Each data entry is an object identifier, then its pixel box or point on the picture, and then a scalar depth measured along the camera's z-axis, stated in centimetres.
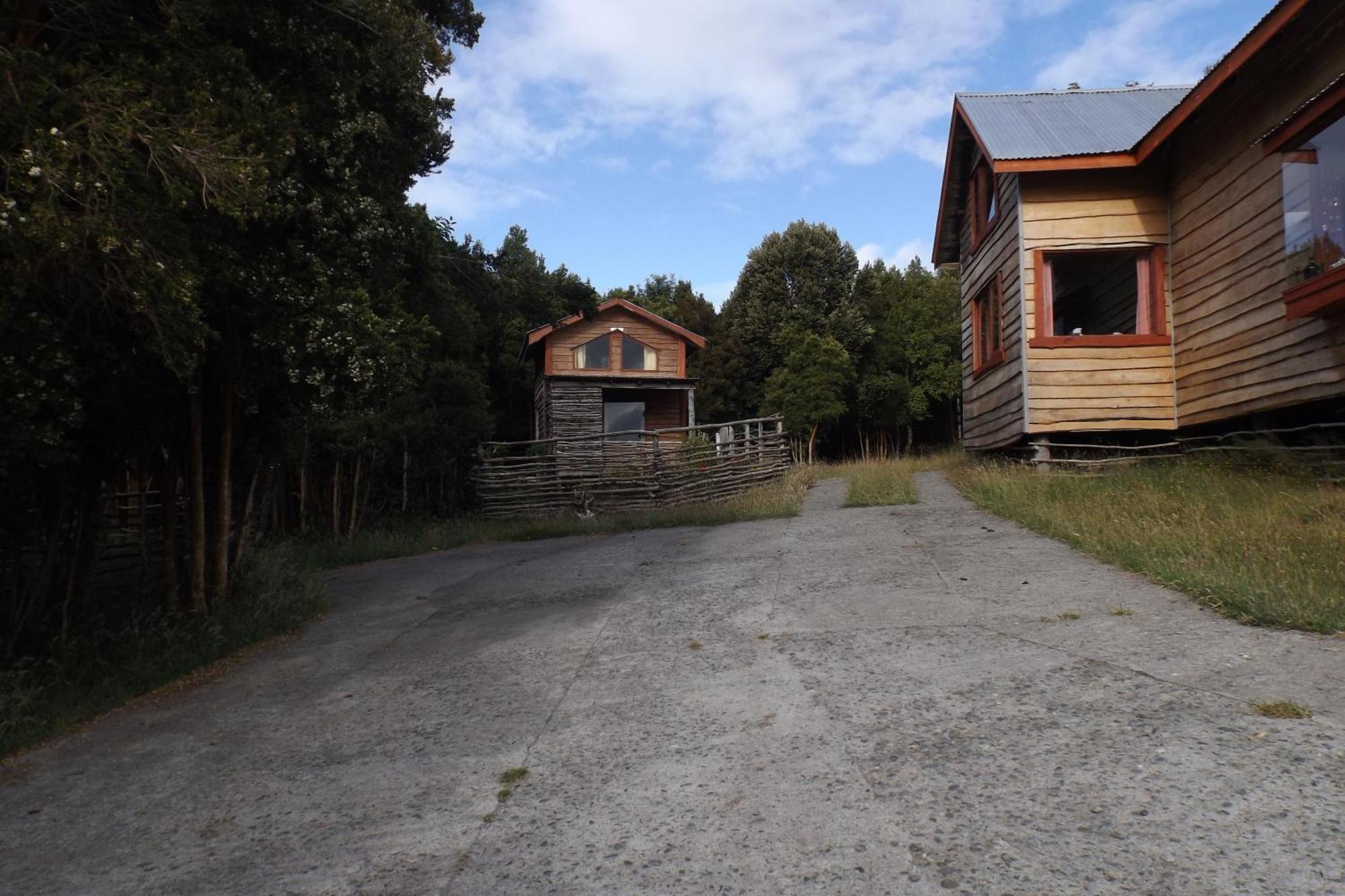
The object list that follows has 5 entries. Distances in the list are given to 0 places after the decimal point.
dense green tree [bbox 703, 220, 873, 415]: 3725
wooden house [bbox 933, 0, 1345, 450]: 877
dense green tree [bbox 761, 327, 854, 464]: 3178
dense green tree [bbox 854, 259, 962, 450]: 3756
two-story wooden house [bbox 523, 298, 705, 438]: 2775
